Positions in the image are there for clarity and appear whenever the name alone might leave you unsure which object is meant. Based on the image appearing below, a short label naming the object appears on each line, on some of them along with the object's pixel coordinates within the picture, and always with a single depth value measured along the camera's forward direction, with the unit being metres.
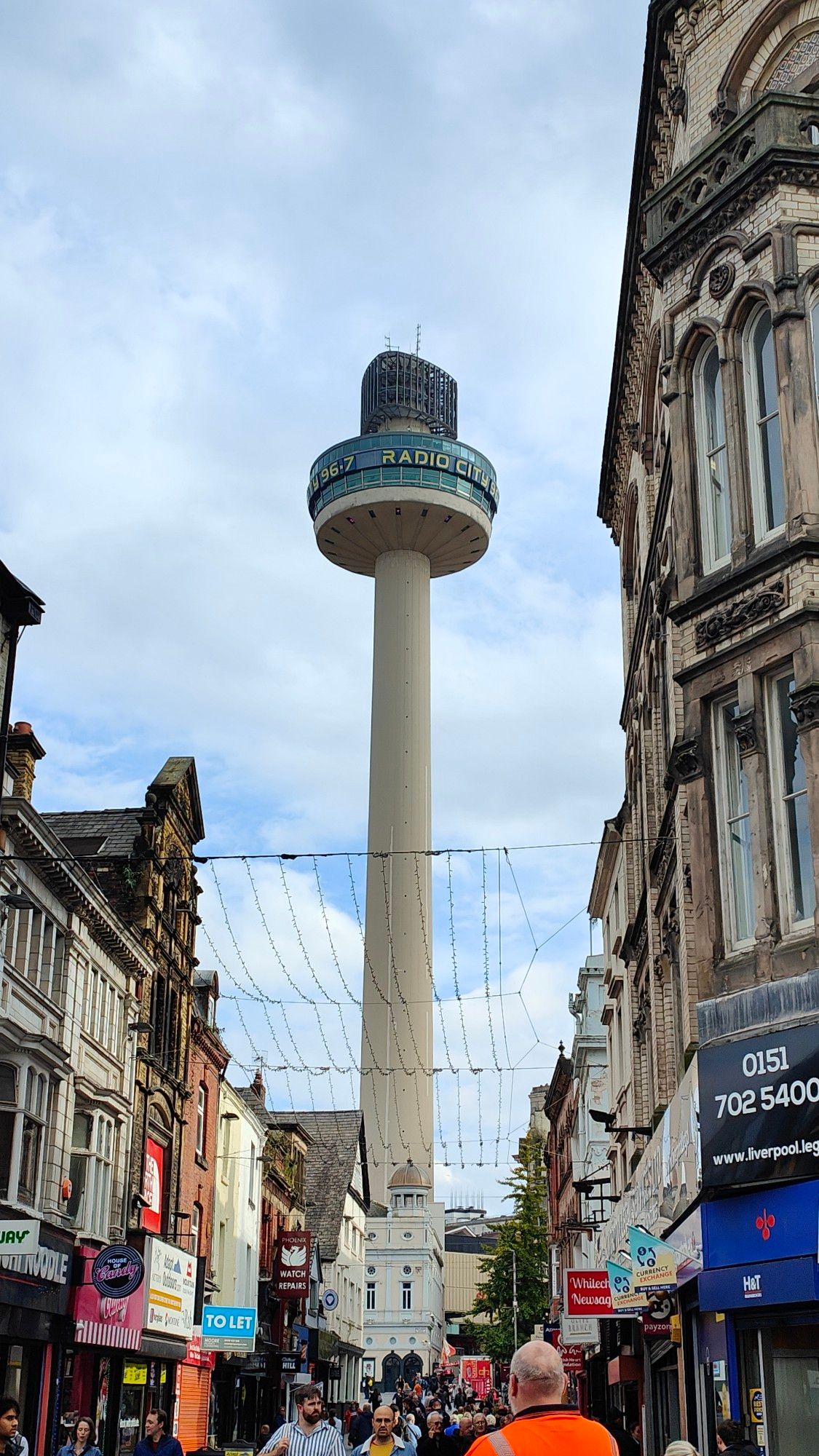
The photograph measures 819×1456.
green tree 81.44
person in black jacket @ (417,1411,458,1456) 23.52
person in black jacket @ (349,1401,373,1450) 31.25
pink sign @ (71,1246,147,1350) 31.73
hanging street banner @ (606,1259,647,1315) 20.17
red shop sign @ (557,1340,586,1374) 45.96
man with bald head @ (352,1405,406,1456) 15.00
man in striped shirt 12.41
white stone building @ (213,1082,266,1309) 50.41
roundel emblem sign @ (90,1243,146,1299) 29.83
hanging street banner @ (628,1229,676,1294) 18.07
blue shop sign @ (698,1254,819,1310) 15.71
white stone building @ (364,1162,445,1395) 121.62
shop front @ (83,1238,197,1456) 32.88
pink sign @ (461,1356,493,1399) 74.38
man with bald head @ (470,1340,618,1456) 6.23
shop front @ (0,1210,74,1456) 27.45
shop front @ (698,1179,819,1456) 16.08
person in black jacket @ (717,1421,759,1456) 12.30
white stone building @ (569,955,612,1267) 58.09
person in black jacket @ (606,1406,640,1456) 19.78
